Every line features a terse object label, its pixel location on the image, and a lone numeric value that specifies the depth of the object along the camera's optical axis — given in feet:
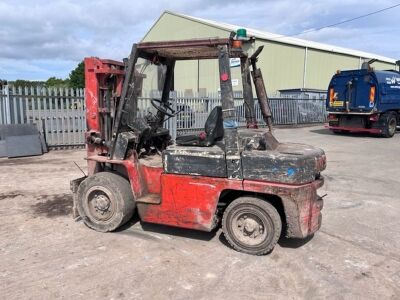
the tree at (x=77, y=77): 191.08
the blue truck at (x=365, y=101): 51.70
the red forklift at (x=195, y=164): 14.29
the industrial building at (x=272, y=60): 99.50
